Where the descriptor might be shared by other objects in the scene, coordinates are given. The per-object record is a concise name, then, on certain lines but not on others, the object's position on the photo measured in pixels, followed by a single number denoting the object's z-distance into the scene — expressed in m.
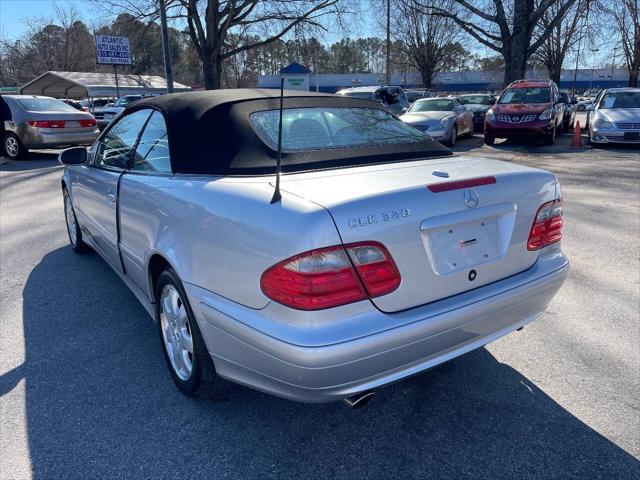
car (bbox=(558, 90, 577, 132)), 15.55
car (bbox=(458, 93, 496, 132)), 18.69
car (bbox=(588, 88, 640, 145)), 12.35
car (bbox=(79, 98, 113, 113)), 31.87
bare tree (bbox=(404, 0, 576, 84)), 20.73
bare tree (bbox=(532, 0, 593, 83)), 39.48
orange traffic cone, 13.58
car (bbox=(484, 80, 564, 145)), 13.05
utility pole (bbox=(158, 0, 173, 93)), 18.92
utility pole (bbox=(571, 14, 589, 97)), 23.20
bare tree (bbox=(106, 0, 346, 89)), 25.33
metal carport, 36.09
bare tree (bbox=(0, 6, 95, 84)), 57.19
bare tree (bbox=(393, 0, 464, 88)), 44.06
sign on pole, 34.12
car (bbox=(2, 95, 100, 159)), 12.16
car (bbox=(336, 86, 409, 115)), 17.45
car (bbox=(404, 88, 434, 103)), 28.98
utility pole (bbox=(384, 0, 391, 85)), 35.09
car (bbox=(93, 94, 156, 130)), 24.00
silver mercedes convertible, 1.87
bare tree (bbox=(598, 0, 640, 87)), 27.93
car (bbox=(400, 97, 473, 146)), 13.73
